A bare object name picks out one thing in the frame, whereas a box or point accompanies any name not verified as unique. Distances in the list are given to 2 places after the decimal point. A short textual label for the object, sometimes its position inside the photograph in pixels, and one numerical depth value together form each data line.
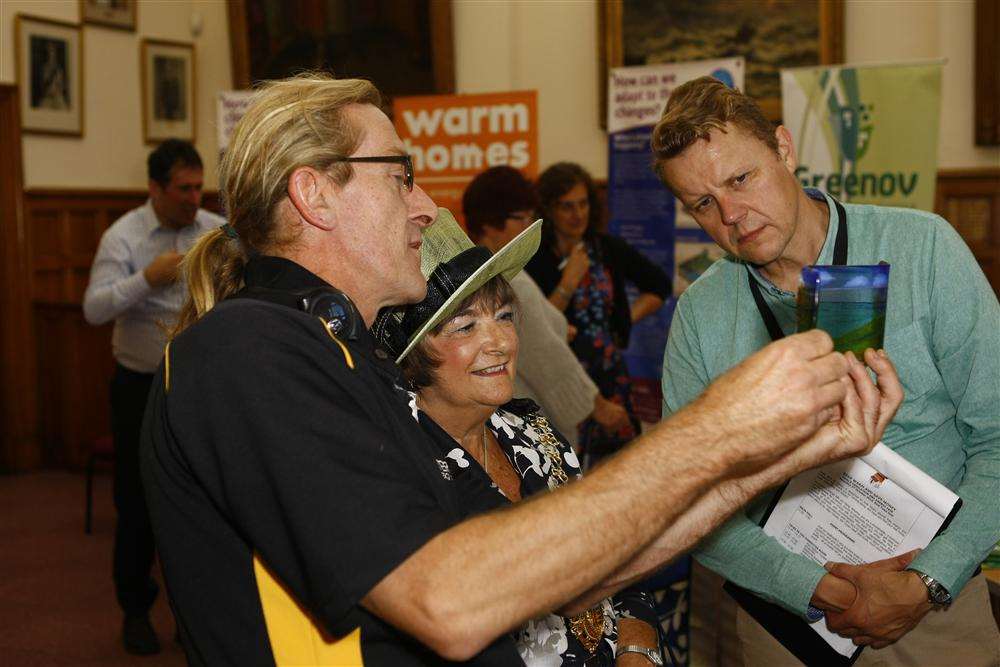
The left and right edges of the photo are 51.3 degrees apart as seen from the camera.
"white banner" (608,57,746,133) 6.12
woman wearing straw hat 1.97
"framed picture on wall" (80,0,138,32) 8.28
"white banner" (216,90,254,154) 7.11
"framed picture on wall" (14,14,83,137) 7.91
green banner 5.03
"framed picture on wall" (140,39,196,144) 8.82
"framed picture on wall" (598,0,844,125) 6.79
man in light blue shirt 4.36
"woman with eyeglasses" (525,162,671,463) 4.67
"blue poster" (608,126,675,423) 6.23
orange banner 5.96
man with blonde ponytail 1.10
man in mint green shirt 1.95
